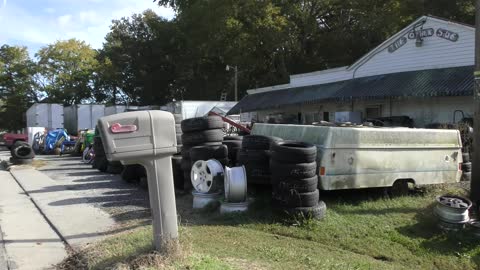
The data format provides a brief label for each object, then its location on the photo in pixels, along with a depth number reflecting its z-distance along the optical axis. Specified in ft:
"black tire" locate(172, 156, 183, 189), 35.86
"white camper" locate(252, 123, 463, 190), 27.84
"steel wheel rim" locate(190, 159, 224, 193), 28.45
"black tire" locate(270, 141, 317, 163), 25.17
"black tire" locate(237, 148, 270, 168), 28.27
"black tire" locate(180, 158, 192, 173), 32.73
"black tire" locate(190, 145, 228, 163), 30.55
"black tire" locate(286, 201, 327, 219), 24.86
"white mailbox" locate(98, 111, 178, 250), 17.02
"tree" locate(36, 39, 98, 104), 199.21
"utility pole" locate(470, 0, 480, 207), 29.19
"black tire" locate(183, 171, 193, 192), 33.30
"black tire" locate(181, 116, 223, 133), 32.60
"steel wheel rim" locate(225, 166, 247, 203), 26.21
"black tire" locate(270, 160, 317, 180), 25.08
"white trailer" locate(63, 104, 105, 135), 117.91
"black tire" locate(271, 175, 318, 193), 24.98
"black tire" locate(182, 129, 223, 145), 32.35
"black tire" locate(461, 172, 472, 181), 36.03
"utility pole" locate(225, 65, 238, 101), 141.48
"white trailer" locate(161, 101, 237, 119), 101.30
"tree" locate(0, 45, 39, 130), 196.03
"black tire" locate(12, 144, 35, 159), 62.85
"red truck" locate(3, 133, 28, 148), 108.84
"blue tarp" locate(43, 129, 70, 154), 91.15
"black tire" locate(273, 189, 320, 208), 24.88
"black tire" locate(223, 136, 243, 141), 35.17
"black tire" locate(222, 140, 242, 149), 33.42
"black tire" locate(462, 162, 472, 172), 36.06
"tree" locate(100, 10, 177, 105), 181.88
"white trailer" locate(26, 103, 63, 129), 119.03
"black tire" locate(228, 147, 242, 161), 33.44
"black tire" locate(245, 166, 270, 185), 28.12
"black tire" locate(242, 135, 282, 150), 28.45
